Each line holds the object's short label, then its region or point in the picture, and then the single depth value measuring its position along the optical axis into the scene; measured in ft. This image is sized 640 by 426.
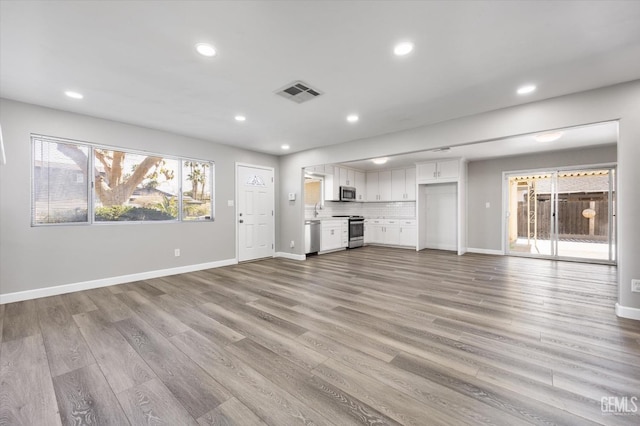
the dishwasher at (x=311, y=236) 20.72
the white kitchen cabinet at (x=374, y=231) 26.27
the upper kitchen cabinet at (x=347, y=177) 24.10
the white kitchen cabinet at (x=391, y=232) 25.00
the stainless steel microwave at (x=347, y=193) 23.88
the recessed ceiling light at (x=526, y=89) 9.18
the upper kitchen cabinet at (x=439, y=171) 21.07
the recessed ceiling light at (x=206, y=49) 7.09
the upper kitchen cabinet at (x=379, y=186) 25.79
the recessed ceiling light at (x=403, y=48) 7.01
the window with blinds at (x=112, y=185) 11.41
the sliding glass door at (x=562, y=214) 17.49
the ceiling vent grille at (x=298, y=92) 9.37
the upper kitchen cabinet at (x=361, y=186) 26.13
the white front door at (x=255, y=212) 18.34
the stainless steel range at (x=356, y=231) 24.76
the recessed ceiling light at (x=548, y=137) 13.14
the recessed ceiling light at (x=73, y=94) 9.84
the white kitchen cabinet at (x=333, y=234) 22.20
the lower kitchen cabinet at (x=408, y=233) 23.75
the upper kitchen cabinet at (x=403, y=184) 24.12
